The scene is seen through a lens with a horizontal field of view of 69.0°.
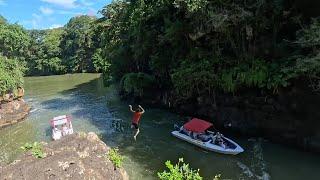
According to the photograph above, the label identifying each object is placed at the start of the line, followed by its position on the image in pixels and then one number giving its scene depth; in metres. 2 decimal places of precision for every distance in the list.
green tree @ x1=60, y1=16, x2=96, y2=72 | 49.95
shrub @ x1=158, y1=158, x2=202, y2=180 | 5.43
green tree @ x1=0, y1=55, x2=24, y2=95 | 20.32
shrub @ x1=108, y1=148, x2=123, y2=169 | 8.64
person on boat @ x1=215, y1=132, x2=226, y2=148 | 12.99
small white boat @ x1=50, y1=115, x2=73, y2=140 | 15.22
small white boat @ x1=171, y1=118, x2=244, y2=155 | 12.76
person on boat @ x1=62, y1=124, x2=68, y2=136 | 15.20
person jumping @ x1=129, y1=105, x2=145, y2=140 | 14.17
